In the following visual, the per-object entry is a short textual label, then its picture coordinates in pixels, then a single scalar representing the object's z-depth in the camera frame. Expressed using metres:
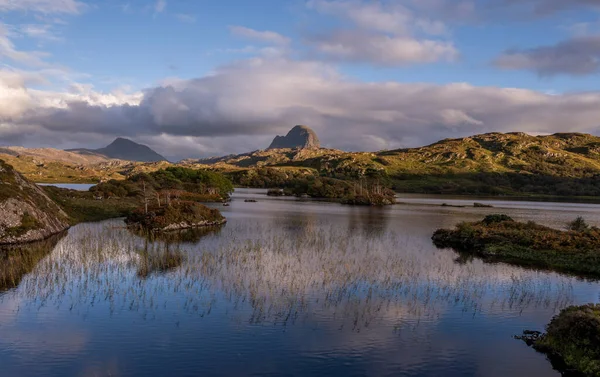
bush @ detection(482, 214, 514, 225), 66.56
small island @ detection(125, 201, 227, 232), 62.31
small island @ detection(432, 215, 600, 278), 44.00
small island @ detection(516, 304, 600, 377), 19.11
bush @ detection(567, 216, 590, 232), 66.29
